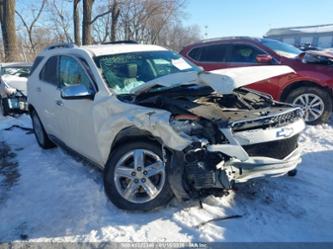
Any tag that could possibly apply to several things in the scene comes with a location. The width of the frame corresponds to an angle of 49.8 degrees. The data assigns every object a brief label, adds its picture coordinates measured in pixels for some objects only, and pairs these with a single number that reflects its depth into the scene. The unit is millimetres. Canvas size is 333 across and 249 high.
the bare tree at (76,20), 24031
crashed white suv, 3219
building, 63525
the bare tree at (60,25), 41691
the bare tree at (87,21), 21594
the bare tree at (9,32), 18594
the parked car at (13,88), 9352
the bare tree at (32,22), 39500
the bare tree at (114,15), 28125
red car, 6945
